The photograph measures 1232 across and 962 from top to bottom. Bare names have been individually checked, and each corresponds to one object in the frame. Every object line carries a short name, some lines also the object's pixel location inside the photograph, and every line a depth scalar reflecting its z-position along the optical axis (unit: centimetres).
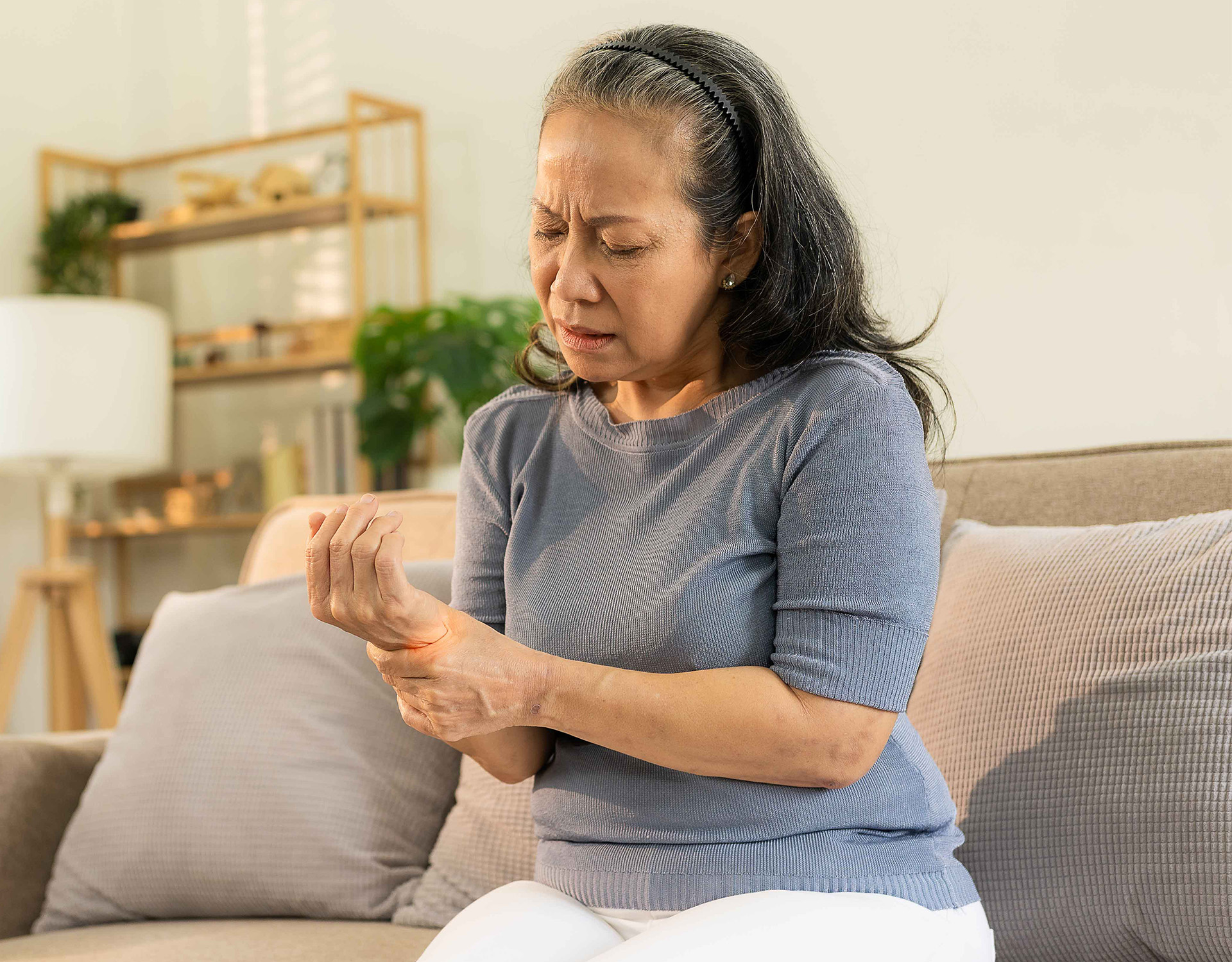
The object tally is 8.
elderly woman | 91
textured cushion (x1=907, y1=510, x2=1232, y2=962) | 110
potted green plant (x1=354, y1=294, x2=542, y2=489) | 331
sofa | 133
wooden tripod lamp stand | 330
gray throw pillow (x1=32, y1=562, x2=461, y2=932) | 145
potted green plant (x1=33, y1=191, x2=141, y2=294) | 417
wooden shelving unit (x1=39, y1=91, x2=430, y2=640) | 377
